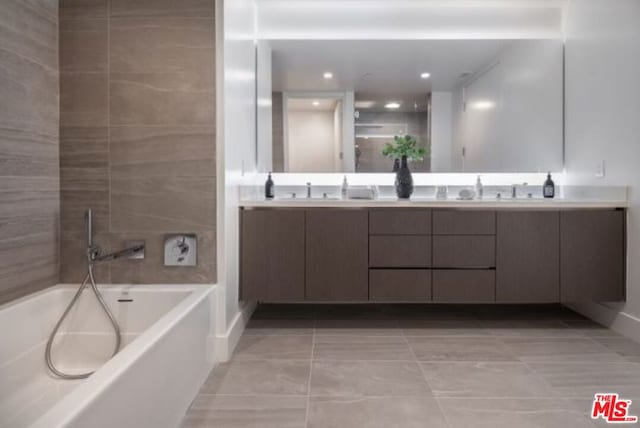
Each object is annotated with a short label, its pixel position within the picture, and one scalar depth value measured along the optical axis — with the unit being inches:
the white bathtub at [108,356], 41.0
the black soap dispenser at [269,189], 120.4
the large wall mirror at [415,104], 124.6
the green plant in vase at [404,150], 125.2
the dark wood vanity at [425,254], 101.0
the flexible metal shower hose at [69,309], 72.4
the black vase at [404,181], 117.1
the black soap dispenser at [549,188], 121.5
